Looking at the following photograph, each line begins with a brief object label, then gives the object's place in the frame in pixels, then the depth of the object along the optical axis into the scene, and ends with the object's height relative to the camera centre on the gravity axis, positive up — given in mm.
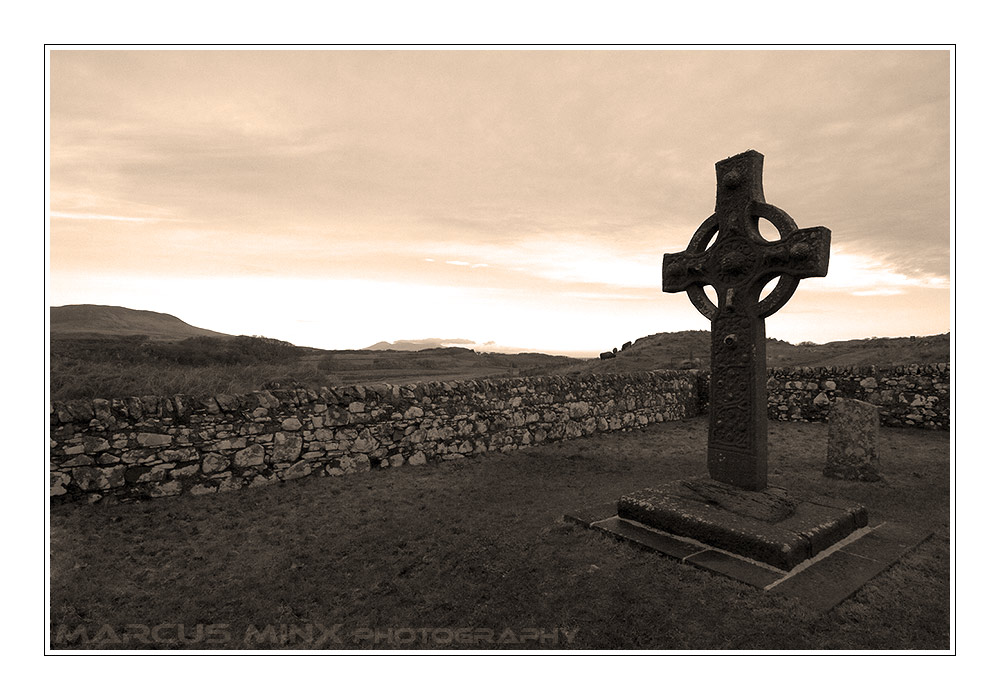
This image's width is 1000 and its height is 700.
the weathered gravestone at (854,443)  6660 -1233
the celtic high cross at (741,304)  5035 +459
